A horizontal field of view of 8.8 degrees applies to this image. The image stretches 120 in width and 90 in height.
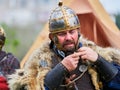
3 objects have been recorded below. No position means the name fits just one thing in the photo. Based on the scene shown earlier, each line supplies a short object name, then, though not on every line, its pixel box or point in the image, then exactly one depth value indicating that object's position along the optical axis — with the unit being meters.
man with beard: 6.22
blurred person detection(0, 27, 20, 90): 7.26
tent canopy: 10.45
